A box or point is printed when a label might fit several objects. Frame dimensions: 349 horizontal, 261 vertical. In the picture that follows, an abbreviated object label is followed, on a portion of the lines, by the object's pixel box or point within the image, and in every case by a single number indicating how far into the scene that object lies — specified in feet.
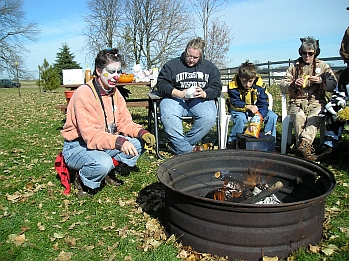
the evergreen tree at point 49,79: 89.25
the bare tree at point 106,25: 103.96
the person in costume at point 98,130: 10.67
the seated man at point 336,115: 13.71
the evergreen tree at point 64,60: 118.83
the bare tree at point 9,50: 96.02
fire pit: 7.44
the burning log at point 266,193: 8.96
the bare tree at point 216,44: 63.67
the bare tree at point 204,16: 54.60
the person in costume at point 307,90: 15.08
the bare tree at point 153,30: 97.14
